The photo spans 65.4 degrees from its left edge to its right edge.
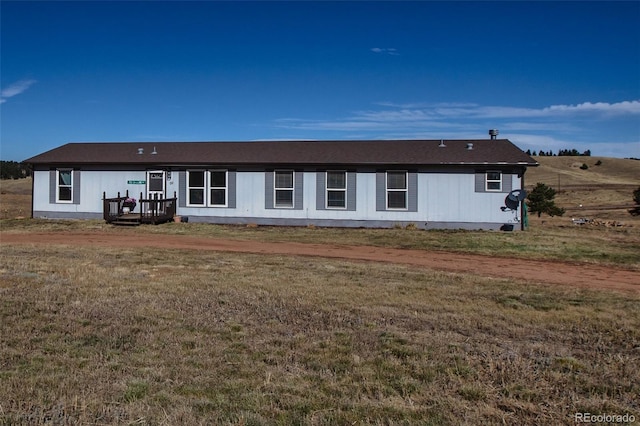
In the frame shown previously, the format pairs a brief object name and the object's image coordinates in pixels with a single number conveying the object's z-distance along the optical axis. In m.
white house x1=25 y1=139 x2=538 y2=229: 18.72
